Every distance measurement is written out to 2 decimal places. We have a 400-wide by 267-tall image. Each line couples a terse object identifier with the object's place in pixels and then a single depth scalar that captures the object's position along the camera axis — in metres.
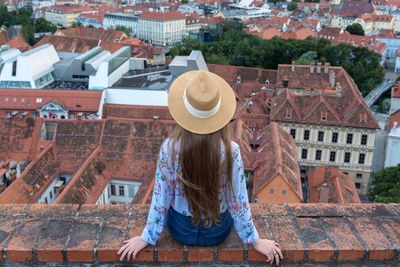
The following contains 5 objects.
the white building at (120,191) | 26.31
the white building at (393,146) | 33.41
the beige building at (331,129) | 32.69
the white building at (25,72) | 44.72
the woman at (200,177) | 4.60
